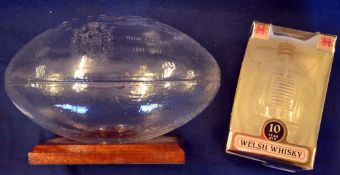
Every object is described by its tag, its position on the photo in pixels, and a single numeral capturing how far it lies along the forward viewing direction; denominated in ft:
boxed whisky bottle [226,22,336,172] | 2.41
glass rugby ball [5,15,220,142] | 2.08
